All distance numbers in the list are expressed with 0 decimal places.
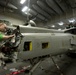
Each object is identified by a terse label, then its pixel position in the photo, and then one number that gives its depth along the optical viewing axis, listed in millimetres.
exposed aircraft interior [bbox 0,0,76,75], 1546
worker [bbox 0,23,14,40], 1484
